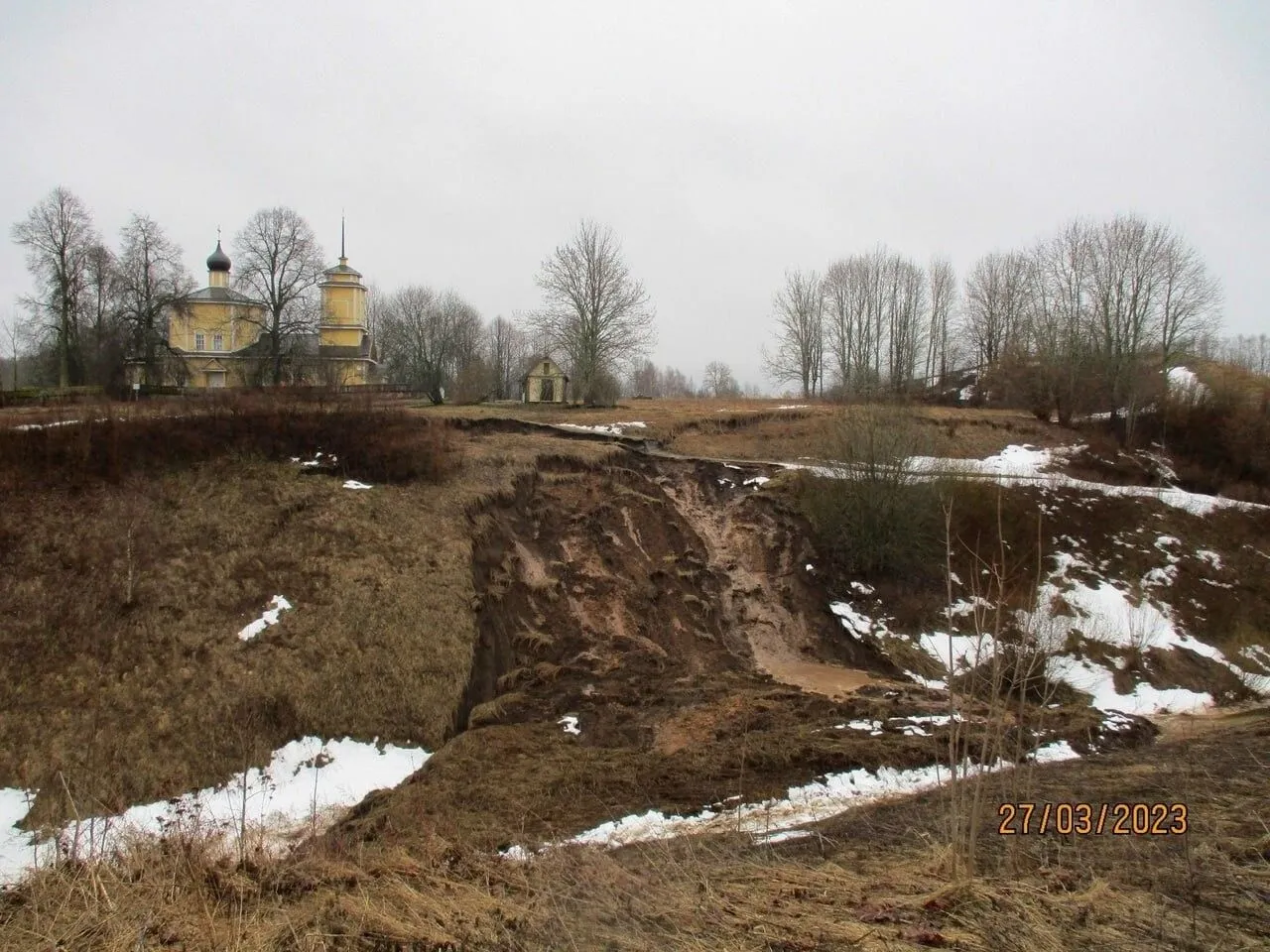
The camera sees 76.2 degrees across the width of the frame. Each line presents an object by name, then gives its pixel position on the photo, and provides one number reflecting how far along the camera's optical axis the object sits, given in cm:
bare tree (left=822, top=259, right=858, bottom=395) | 6400
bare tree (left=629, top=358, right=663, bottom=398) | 10469
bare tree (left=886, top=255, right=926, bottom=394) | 6297
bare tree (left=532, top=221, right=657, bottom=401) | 4997
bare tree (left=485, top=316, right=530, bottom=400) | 8444
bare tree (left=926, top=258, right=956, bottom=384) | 6619
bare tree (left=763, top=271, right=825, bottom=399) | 6519
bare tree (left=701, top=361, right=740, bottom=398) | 11238
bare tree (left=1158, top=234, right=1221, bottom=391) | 4041
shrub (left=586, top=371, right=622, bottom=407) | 4510
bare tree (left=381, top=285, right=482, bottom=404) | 7044
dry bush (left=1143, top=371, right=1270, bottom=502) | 3281
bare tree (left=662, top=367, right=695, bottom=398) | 12619
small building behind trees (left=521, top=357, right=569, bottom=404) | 5853
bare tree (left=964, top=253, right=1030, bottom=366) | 6050
